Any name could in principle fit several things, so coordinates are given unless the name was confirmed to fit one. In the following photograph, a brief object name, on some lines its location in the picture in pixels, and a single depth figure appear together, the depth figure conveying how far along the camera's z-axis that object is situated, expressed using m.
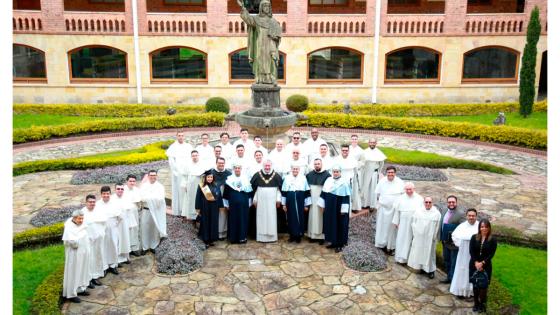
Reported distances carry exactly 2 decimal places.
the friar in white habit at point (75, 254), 8.14
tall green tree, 23.38
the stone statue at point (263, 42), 13.31
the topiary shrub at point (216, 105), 23.45
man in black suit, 8.62
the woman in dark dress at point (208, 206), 10.27
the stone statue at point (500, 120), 21.44
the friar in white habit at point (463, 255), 8.30
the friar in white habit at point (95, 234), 8.62
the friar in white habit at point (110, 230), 8.98
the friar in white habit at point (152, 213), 10.04
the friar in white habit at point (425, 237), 9.13
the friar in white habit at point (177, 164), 11.66
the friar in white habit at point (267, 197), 10.49
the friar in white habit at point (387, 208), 10.16
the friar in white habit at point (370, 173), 12.53
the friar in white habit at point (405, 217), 9.49
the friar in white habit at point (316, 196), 10.52
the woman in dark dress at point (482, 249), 7.78
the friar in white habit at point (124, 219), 9.32
